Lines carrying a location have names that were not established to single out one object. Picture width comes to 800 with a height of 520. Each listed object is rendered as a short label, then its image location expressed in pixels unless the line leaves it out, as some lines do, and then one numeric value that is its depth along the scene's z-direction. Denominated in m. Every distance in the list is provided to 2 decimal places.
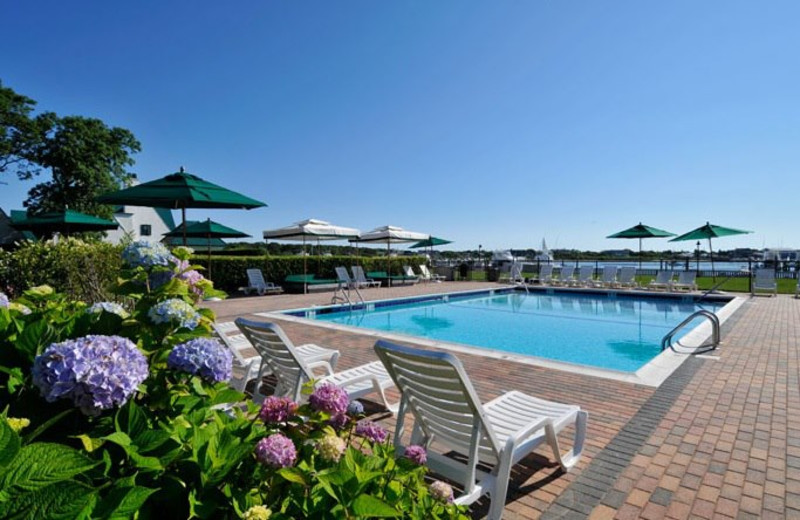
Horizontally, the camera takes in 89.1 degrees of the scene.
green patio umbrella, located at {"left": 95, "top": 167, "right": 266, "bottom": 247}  6.98
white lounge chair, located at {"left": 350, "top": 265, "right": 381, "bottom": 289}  16.58
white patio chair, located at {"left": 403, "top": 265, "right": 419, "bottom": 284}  19.59
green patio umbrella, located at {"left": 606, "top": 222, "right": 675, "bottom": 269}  17.22
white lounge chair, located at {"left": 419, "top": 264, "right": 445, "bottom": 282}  20.55
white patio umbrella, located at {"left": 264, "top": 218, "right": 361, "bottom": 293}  15.23
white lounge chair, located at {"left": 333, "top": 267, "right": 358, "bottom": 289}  14.44
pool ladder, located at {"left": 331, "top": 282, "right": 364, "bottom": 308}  12.59
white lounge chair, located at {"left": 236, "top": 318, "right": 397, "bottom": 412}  3.25
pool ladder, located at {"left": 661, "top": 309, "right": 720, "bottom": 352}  6.26
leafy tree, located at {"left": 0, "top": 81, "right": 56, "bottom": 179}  21.84
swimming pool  8.52
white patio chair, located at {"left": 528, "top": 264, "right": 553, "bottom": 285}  18.84
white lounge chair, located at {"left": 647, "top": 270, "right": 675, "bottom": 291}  15.85
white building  35.28
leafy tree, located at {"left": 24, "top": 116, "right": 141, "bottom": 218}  24.16
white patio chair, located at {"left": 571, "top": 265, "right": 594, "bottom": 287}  17.67
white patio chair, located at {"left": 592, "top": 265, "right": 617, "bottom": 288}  17.16
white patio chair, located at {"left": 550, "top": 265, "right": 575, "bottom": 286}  18.44
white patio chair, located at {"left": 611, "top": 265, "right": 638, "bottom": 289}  16.67
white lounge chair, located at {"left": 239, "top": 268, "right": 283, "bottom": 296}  14.70
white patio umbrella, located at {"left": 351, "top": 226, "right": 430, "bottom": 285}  17.96
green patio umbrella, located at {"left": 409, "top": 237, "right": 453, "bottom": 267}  20.77
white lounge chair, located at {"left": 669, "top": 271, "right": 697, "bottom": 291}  15.37
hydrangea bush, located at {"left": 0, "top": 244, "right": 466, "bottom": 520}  0.77
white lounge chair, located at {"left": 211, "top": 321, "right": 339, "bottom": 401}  4.06
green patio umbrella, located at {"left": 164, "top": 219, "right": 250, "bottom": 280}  15.53
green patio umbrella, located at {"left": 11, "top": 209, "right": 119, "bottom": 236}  11.20
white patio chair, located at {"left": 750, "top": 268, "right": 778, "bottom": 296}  13.98
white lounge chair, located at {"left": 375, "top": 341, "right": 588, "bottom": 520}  2.25
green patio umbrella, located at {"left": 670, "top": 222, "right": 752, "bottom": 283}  15.87
